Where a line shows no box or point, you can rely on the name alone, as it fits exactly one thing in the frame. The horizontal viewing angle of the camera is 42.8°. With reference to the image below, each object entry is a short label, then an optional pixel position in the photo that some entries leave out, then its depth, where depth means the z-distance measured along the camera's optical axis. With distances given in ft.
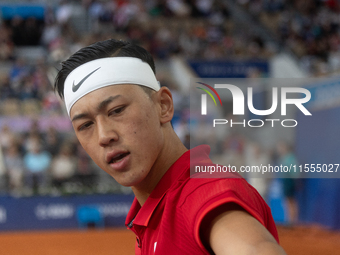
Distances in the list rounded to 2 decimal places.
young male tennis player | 3.84
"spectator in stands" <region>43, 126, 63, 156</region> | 32.40
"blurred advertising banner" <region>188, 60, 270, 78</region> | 41.37
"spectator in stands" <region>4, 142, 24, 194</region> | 31.09
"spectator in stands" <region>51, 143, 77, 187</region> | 31.73
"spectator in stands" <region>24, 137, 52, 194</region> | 31.45
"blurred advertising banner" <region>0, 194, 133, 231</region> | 32.86
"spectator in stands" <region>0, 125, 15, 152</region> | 31.73
